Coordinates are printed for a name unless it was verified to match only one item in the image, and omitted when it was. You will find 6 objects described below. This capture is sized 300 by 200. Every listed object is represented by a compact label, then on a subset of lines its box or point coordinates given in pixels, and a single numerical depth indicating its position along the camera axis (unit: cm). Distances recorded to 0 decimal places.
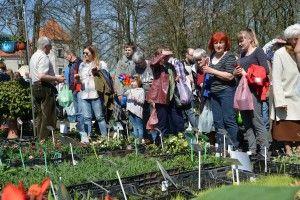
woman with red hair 583
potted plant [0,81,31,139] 920
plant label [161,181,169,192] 393
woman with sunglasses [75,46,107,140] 800
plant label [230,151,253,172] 430
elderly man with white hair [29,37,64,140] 736
